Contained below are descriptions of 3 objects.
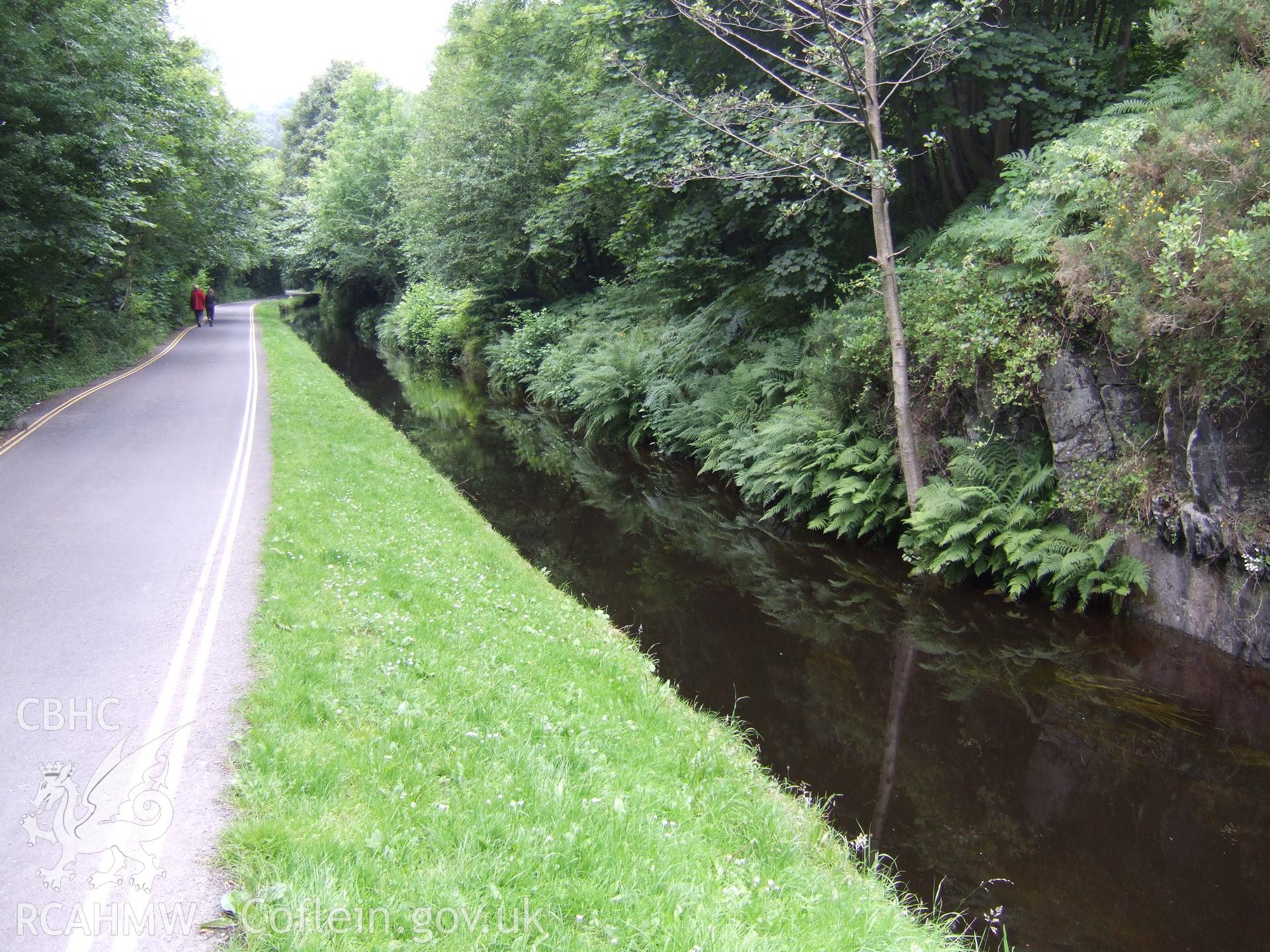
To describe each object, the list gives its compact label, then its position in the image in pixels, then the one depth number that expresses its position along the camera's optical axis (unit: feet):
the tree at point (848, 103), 37.04
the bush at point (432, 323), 112.68
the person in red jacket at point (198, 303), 131.85
